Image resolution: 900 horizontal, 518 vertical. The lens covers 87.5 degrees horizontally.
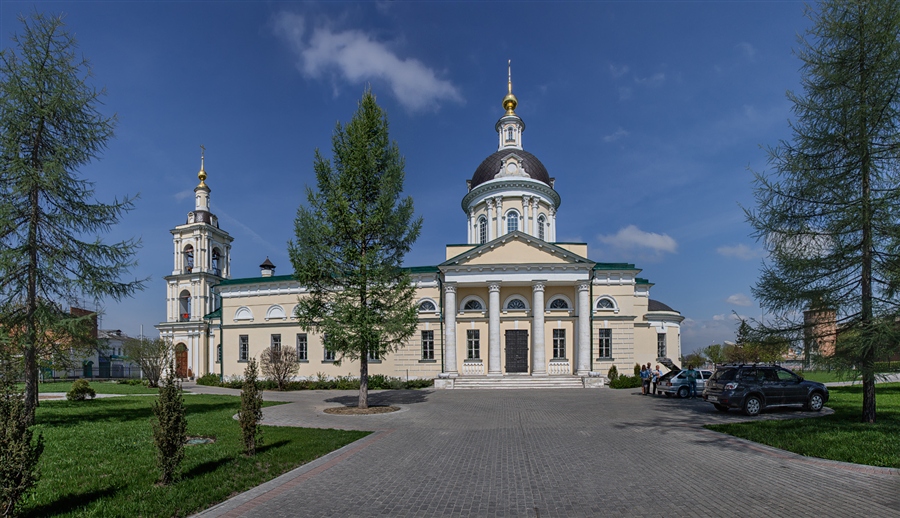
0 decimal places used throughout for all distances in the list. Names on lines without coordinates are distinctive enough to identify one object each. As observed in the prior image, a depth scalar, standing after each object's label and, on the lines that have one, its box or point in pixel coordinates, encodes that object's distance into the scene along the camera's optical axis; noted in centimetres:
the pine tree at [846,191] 1155
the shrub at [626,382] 2630
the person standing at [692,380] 2142
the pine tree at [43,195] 1305
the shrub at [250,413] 895
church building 2802
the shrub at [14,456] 512
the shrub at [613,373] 2759
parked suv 1520
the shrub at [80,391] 2106
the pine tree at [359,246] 1706
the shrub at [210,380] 3250
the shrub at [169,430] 698
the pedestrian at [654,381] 2258
